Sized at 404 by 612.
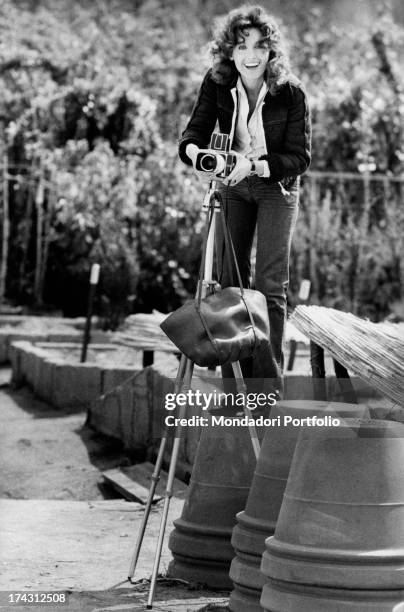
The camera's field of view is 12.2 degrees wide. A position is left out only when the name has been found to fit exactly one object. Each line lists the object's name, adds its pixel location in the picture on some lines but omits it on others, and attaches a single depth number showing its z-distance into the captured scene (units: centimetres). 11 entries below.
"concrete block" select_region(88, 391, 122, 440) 1101
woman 674
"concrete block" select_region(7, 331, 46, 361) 1544
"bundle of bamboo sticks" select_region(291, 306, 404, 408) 563
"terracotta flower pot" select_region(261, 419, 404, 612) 488
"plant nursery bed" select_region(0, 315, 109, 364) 1540
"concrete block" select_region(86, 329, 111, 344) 1546
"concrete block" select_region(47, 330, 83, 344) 1532
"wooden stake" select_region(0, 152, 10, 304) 1852
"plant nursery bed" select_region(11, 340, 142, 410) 1235
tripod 620
